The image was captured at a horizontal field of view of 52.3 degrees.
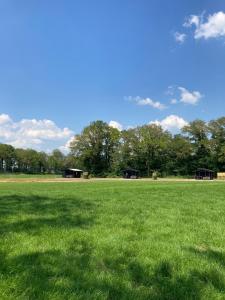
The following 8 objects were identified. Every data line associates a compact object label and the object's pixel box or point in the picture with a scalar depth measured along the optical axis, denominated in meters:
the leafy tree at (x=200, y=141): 66.40
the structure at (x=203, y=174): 56.24
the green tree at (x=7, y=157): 97.75
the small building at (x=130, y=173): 63.40
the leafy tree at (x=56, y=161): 113.21
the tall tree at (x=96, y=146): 72.04
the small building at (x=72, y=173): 65.52
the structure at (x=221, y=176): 52.81
